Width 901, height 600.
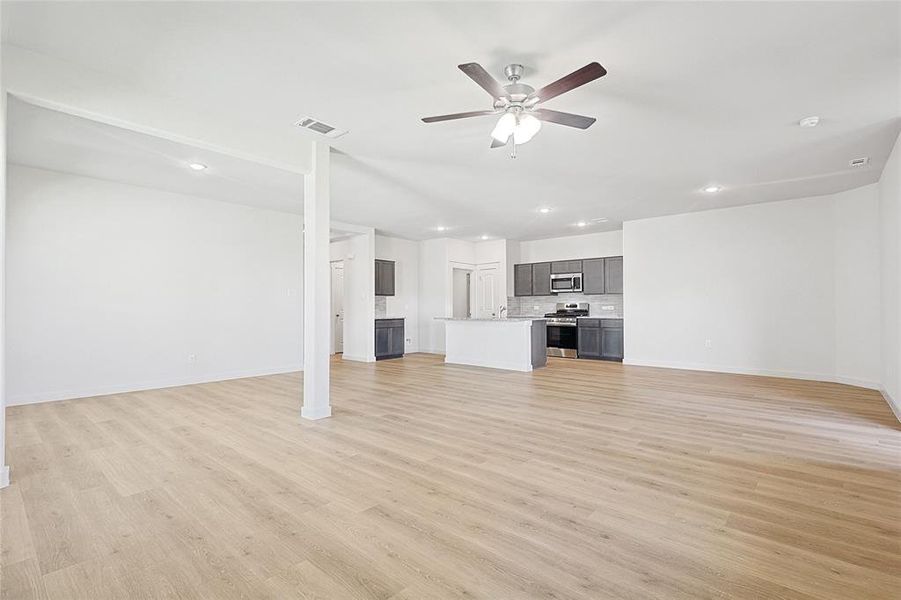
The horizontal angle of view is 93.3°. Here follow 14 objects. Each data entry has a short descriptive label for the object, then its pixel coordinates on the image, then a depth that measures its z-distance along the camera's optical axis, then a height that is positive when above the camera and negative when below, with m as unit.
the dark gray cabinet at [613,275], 8.89 +0.56
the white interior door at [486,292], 10.66 +0.26
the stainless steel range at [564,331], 9.20 -0.64
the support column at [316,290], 4.24 +0.14
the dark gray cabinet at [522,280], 10.28 +0.54
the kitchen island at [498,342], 7.37 -0.73
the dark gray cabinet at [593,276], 9.14 +0.55
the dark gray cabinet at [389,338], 8.99 -0.76
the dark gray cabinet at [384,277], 9.37 +0.58
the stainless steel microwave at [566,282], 9.43 +0.44
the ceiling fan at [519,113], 2.74 +1.31
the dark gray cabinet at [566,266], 9.49 +0.81
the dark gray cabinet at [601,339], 8.59 -0.77
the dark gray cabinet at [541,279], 9.96 +0.54
